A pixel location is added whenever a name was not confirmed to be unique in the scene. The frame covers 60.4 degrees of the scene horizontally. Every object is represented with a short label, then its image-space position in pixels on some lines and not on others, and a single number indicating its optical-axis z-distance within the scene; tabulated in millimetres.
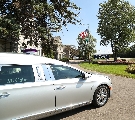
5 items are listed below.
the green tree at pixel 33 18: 7950
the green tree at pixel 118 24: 26799
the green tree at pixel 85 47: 40576
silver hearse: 2459
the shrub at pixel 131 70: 10084
